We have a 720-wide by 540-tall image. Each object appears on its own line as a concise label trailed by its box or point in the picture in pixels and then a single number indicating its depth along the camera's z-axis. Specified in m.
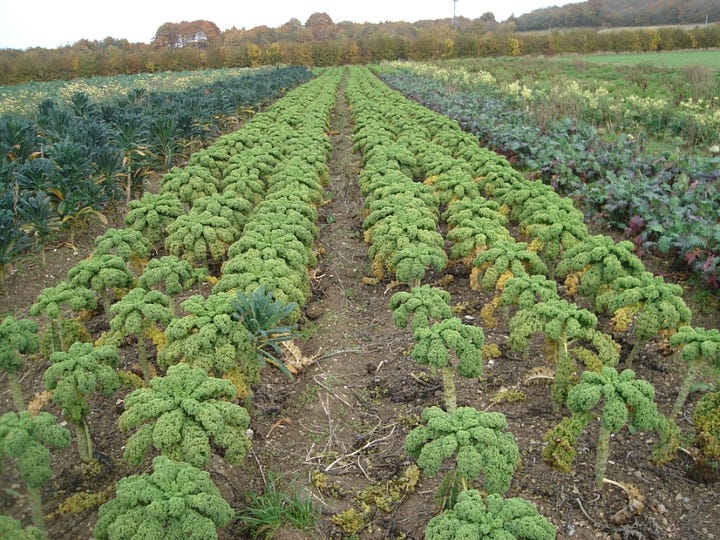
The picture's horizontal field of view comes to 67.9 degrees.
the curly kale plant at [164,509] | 2.70
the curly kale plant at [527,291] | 4.64
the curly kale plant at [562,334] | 4.05
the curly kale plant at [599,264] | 5.05
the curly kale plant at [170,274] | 4.99
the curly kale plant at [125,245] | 5.64
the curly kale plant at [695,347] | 3.74
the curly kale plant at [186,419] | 3.25
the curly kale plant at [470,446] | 3.01
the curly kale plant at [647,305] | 4.38
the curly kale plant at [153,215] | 6.64
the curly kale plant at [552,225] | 6.03
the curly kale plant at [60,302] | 4.50
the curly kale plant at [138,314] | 4.27
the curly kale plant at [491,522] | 2.58
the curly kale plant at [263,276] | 5.18
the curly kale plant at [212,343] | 4.07
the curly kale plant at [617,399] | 3.31
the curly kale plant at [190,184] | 8.27
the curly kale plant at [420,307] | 4.49
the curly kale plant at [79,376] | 3.53
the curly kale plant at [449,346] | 3.90
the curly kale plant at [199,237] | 6.14
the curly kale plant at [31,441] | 2.87
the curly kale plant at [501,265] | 5.32
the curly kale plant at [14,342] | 3.90
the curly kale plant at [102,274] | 4.94
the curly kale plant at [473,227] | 6.04
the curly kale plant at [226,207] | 6.87
